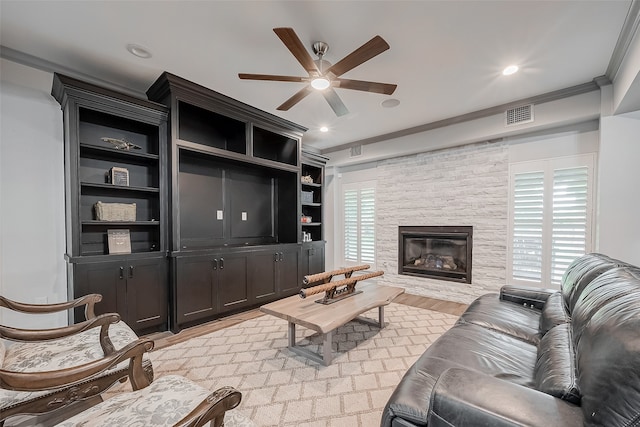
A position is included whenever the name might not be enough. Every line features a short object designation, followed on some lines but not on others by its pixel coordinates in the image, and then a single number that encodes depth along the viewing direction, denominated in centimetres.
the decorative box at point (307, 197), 482
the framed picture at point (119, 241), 269
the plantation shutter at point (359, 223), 506
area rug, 166
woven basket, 261
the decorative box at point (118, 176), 269
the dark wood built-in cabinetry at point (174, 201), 248
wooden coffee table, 202
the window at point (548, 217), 312
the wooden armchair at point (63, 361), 106
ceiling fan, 174
